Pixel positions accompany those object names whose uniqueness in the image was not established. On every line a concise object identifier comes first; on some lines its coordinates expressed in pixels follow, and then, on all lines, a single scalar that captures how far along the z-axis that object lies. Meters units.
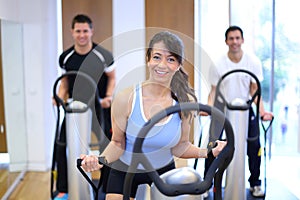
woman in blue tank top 1.38
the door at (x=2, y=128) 3.35
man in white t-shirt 3.24
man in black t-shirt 3.13
